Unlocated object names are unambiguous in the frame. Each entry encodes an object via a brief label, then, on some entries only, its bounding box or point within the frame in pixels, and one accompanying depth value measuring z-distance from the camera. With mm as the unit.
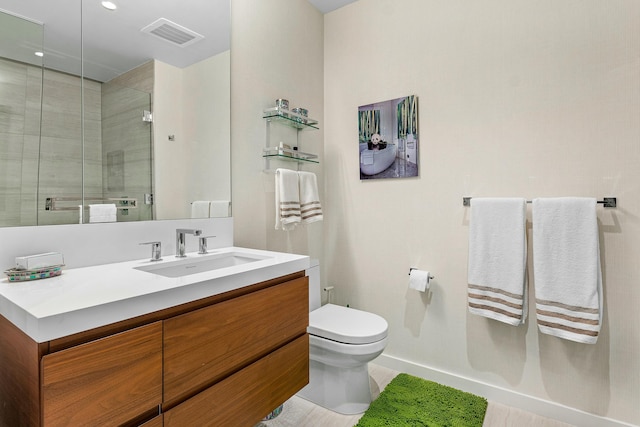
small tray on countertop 970
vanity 714
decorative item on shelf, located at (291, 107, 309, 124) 2092
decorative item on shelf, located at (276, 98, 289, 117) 1951
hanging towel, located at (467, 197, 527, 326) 1668
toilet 1618
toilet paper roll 1964
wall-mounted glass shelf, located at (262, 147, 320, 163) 1951
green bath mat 1634
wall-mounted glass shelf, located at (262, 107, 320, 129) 1956
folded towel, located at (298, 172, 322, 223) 2074
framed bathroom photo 2078
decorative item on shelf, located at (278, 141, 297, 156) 1947
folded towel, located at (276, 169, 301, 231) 1907
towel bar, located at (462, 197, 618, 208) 1514
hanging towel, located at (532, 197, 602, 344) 1486
